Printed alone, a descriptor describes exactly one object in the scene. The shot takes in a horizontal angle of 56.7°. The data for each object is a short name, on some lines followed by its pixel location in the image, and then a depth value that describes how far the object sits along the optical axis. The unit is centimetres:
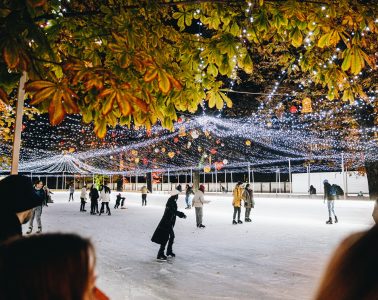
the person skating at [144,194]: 2514
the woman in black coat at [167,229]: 802
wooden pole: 324
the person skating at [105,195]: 1944
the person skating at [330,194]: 1369
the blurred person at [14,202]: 244
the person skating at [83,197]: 2133
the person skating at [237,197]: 1454
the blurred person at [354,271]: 90
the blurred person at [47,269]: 98
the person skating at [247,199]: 1532
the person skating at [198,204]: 1370
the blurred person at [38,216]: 1201
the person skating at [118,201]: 2372
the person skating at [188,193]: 2339
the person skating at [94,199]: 1959
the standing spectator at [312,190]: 2709
